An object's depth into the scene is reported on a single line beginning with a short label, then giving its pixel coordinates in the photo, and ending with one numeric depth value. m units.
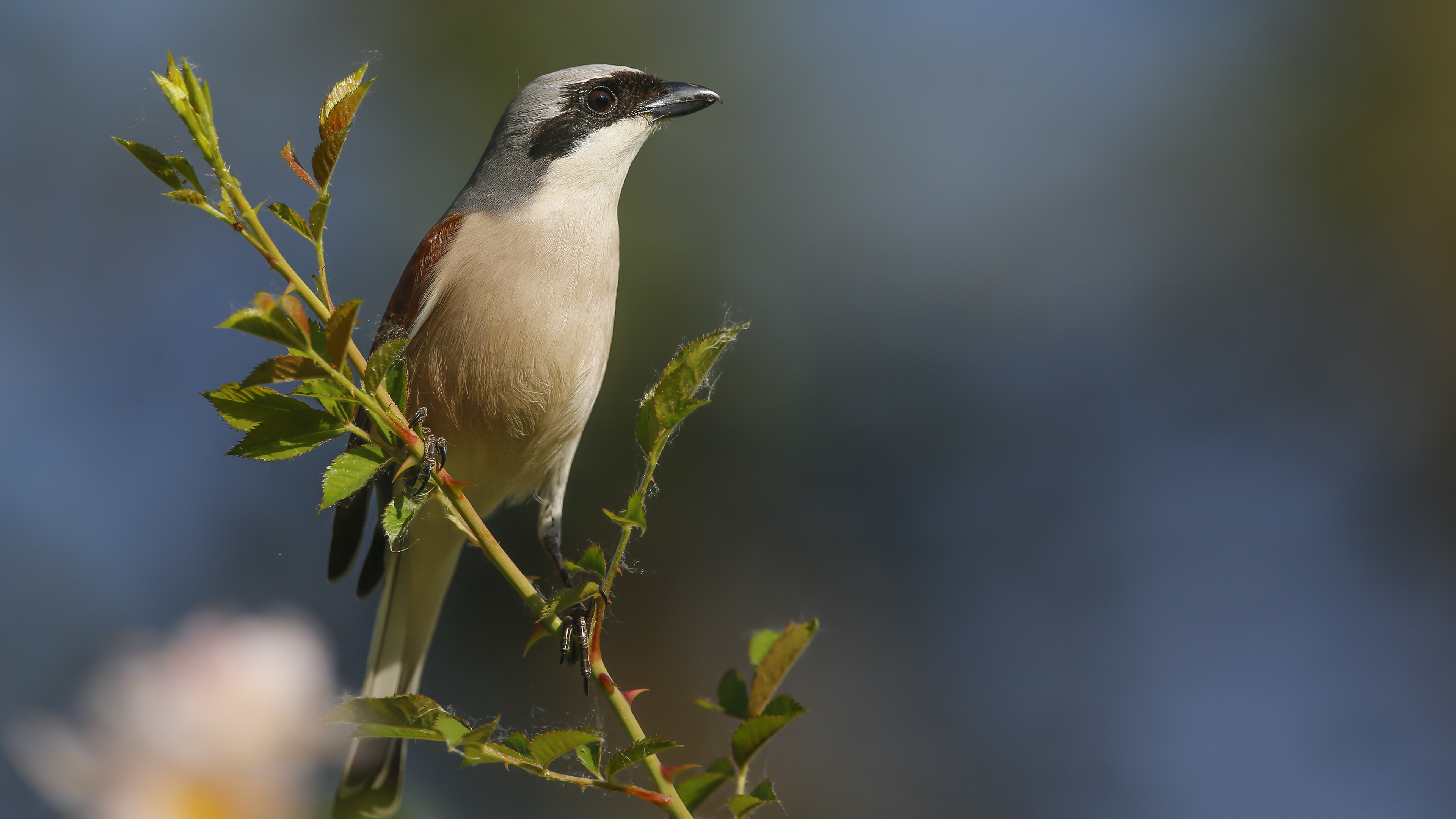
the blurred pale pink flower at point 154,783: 2.72
